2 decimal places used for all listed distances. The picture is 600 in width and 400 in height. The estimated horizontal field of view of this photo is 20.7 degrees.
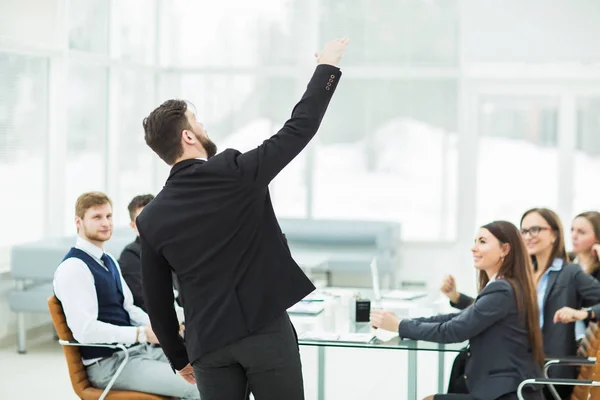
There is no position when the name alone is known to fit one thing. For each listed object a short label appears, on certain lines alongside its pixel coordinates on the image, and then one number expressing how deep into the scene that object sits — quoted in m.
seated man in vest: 7.08
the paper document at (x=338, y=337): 6.96
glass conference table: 6.90
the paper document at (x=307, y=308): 8.11
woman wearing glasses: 7.25
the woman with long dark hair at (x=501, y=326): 6.41
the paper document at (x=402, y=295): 9.19
